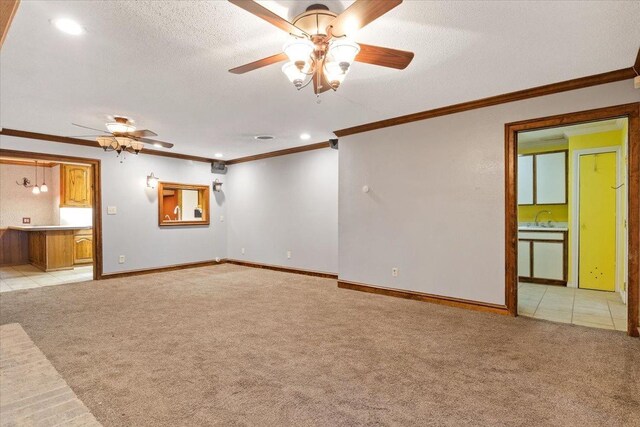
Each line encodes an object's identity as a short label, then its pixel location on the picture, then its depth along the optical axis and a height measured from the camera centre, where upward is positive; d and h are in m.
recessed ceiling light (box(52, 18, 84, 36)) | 2.16 +1.27
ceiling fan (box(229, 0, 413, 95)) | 1.63 +0.99
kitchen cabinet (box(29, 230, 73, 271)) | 6.71 -0.86
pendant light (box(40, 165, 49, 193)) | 7.68 +0.53
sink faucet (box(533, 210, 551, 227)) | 6.02 -0.20
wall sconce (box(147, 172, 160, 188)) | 6.47 +0.57
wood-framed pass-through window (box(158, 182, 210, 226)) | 6.91 +0.12
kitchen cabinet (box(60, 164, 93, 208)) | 7.38 +0.55
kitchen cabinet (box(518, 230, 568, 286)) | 5.31 -0.84
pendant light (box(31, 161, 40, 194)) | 7.80 +0.49
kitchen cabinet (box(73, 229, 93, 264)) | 7.43 -0.88
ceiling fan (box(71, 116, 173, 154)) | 4.32 +1.00
